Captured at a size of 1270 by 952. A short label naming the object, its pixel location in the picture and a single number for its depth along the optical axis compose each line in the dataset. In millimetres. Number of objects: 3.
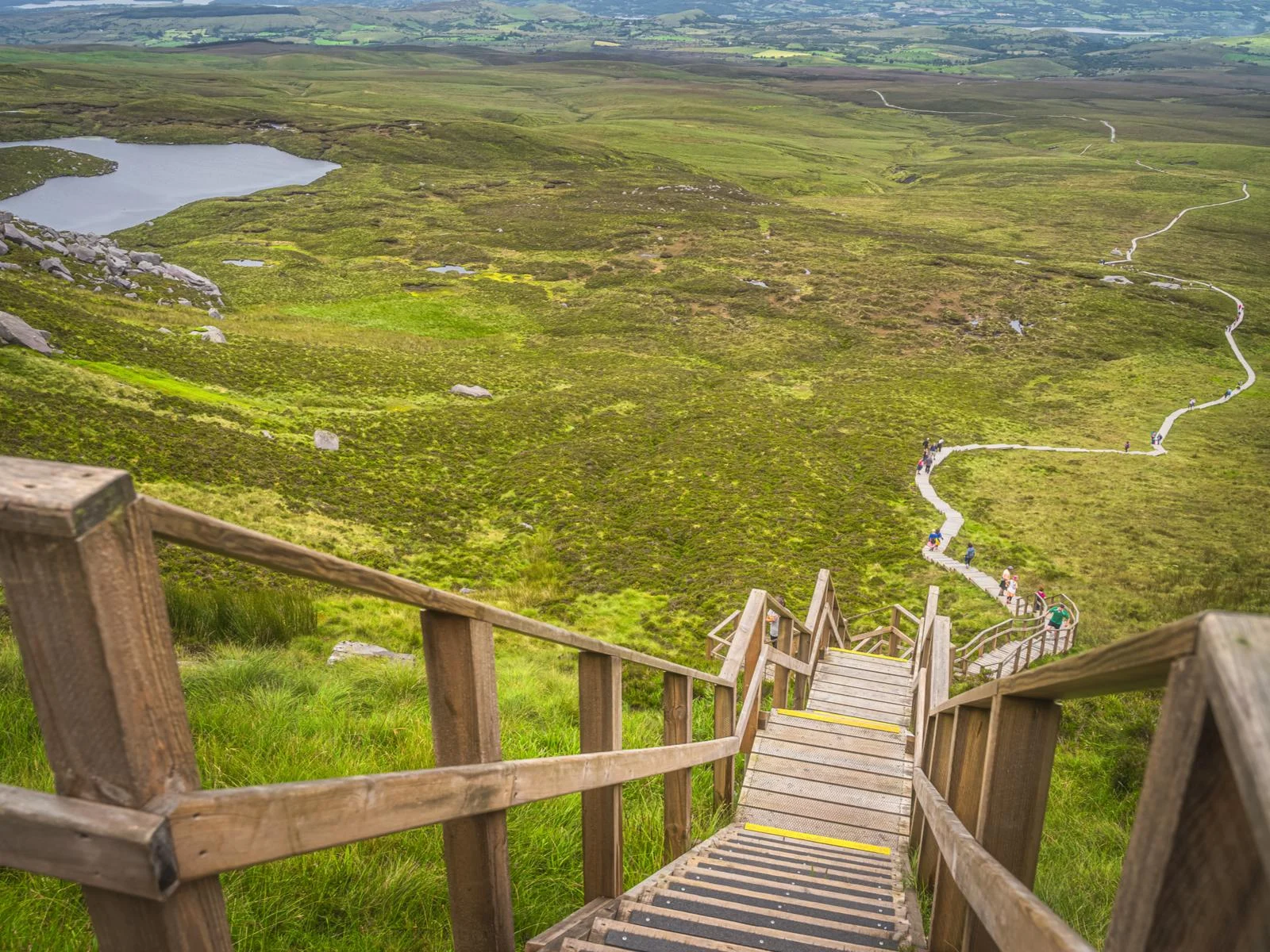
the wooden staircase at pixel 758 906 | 3289
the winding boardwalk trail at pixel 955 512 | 22688
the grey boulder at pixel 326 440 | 25641
